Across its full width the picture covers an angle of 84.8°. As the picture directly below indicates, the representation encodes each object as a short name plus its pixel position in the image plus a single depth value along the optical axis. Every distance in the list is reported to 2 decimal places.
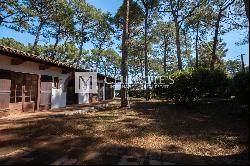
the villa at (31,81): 5.89
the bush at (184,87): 6.97
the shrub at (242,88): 4.77
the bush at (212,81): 7.21
